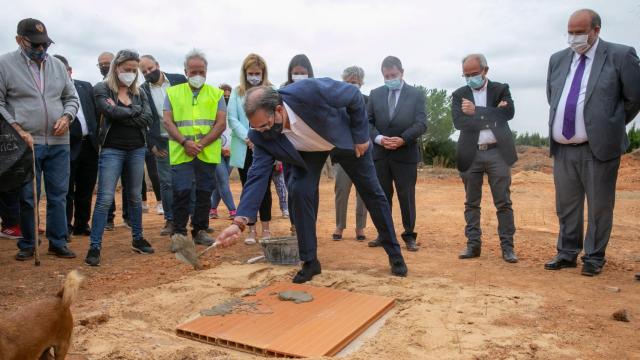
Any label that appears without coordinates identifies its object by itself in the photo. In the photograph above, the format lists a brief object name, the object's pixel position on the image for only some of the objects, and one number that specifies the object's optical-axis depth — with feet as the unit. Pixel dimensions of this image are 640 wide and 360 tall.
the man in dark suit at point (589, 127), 15.81
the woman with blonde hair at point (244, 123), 19.95
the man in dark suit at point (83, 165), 21.72
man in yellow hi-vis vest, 19.20
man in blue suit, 13.84
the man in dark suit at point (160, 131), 22.12
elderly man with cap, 16.56
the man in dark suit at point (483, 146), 18.03
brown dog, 8.57
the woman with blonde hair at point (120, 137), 17.44
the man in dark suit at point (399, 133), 19.58
